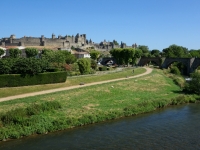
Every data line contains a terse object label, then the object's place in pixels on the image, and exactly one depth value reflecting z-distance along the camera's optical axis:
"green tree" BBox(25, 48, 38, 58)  71.44
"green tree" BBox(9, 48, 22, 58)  69.62
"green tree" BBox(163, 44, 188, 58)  117.56
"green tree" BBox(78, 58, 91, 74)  52.19
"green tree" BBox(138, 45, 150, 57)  157.06
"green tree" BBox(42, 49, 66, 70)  53.94
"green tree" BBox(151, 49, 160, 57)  147.68
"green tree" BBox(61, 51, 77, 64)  67.81
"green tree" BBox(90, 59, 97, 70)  64.50
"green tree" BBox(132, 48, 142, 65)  82.50
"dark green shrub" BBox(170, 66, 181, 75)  73.08
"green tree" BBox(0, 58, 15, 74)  35.30
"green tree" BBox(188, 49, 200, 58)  120.43
